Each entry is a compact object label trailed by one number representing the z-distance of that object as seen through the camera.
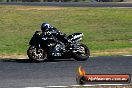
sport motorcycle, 18.45
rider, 18.81
